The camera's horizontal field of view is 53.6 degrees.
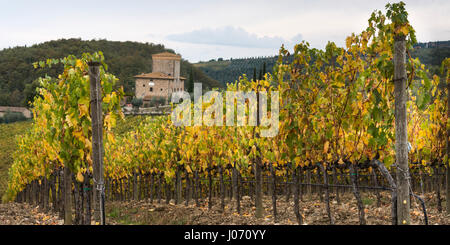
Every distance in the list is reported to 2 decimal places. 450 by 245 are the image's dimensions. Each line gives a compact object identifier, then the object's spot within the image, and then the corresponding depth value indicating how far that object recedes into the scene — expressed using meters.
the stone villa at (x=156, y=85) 89.56
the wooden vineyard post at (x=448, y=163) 9.43
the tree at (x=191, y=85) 76.70
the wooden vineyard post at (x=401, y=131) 5.05
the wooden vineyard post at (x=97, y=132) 5.90
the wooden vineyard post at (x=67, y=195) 9.23
